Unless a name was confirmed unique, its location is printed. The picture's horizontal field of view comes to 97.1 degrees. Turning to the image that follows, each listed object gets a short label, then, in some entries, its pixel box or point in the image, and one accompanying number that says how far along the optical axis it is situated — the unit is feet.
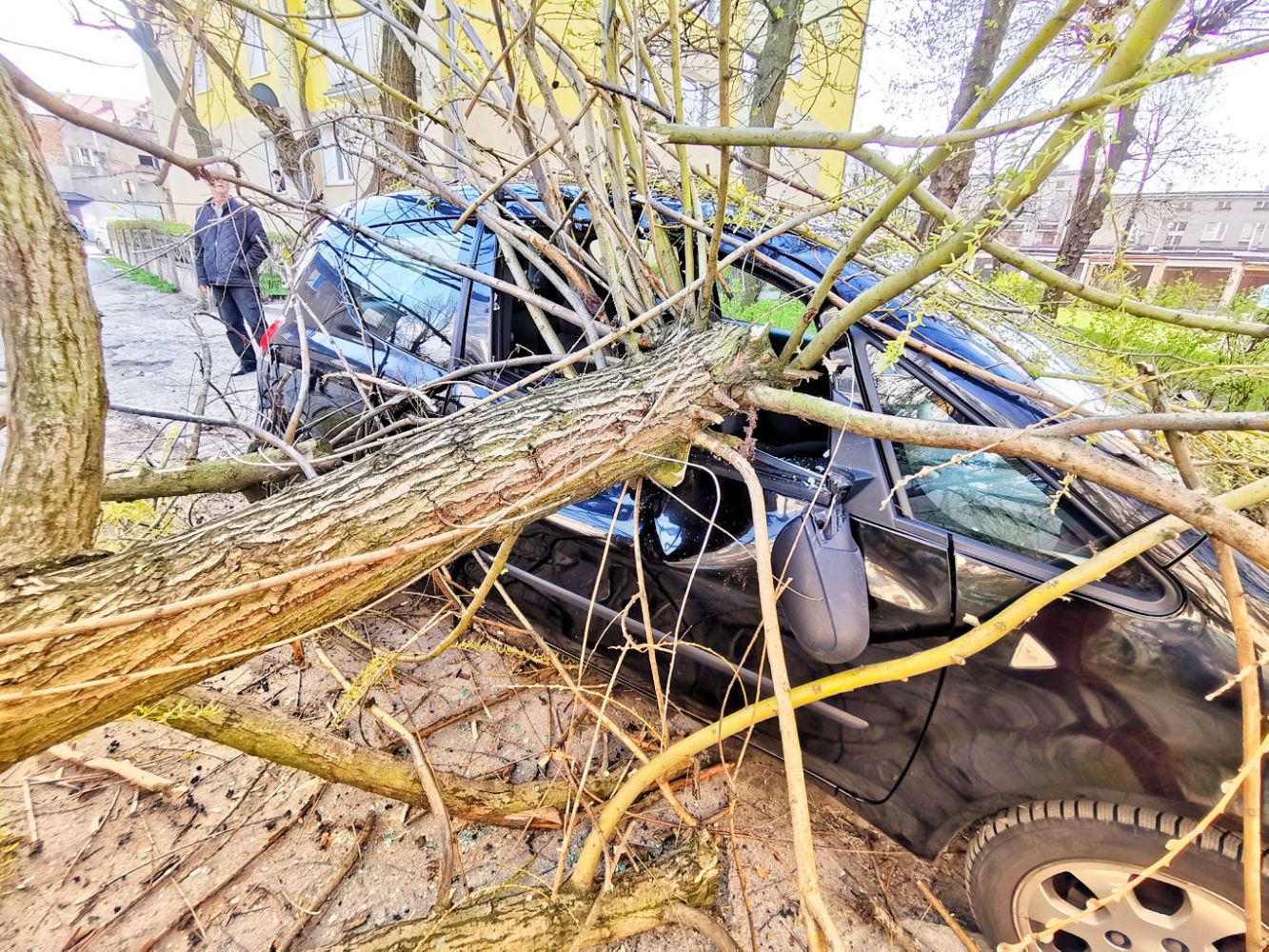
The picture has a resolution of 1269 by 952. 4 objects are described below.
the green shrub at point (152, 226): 37.47
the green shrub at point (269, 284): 21.76
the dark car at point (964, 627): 4.31
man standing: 14.87
